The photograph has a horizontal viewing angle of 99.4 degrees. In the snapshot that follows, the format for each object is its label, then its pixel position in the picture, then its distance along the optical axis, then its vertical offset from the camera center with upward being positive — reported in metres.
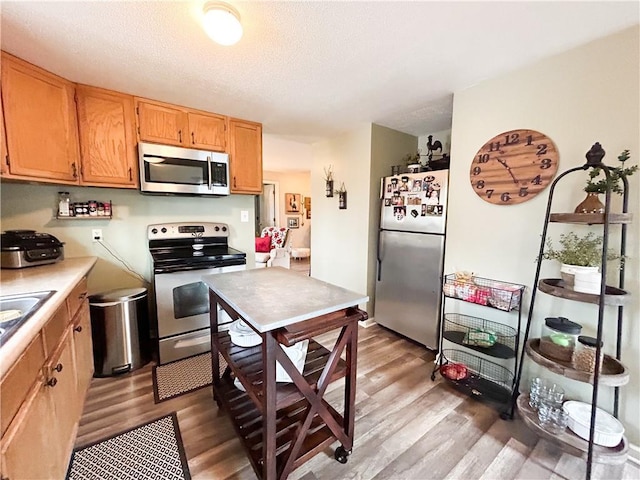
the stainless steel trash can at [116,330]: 2.14 -0.92
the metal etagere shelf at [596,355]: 1.32 -0.76
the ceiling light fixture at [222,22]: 1.29 +0.95
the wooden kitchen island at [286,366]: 1.16 -0.78
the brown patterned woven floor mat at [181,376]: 2.02 -1.29
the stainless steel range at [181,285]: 2.32 -0.59
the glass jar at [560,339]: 1.51 -0.69
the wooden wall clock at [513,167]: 1.79 +0.38
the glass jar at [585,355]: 1.45 -0.73
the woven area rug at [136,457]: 1.38 -1.30
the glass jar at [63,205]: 2.27 +0.09
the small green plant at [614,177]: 1.34 +0.22
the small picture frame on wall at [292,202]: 7.47 +0.43
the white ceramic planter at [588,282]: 1.42 -0.33
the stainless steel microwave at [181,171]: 2.37 +0.43
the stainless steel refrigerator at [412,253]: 2.48 -0.34
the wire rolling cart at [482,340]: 1.89 -0.93
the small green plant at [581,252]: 1.49 -0.18
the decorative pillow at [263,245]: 5.54 -0.56
